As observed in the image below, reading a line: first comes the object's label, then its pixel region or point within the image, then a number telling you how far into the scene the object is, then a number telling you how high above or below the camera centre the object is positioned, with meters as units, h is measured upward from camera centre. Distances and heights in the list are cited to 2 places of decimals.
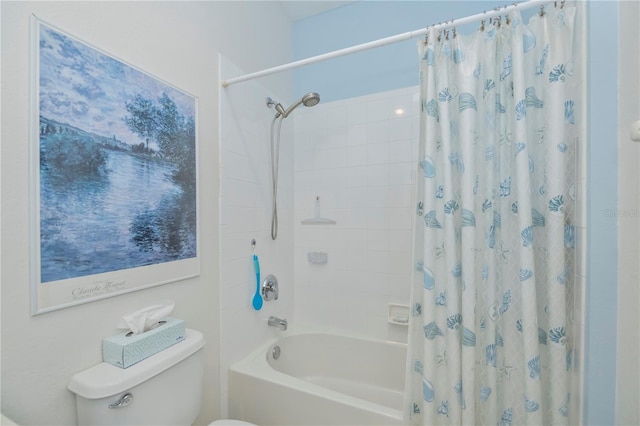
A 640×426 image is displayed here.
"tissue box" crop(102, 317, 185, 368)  0.87 -0.45
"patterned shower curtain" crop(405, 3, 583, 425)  0.93 -0.05
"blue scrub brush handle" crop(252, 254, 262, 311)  1.58 -0.49
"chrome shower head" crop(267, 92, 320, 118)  1.47 +0.60
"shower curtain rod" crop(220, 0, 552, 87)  0.95 +0.68
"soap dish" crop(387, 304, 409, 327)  1.75 -0.67
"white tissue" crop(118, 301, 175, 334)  0.96 -0.39
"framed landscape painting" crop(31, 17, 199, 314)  0.78 +0.11
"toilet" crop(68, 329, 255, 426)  0.80 -0.57
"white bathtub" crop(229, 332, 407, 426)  1.20 -0.94
